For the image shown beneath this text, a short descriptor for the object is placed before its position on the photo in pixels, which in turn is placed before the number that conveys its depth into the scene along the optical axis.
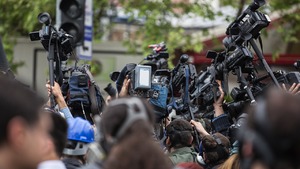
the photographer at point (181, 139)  9.23
